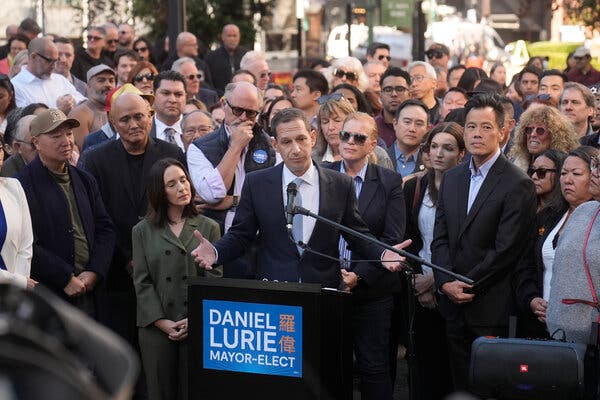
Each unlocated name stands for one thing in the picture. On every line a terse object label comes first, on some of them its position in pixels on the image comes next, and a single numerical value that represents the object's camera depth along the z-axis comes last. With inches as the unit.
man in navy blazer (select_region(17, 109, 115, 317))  319.6
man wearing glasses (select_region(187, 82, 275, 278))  342.6
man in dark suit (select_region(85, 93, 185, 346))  340.2
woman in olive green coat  311.1
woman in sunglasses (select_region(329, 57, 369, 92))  543.5
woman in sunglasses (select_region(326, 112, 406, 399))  307.4
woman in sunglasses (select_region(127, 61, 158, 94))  492.4
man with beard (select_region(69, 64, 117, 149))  433.1
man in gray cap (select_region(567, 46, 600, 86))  737.6
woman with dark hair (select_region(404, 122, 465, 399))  331.9
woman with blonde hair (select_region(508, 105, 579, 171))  357.4
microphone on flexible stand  251.8
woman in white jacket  290.5
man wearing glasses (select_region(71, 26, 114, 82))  676.7
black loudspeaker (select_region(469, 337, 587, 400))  239.9
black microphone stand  245.8
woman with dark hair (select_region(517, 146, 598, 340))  290.2
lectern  256.5
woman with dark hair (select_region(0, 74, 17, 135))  466.0
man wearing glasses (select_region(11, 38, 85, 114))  526.3
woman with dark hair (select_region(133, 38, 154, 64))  743.1
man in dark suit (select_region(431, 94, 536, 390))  297.3
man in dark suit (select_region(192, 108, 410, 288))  285.9
